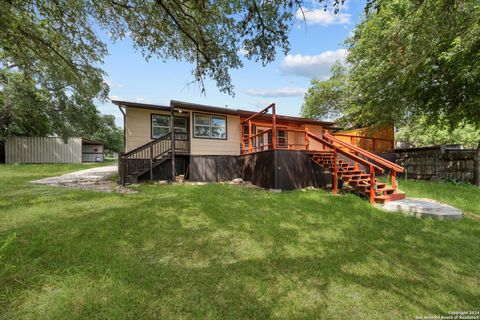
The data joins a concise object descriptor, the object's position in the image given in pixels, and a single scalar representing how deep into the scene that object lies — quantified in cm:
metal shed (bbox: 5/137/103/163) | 1719
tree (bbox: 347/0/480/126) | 588
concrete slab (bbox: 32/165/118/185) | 904
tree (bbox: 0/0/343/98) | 456
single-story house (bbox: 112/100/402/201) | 836
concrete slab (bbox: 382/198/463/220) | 550
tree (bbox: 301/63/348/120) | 1808
